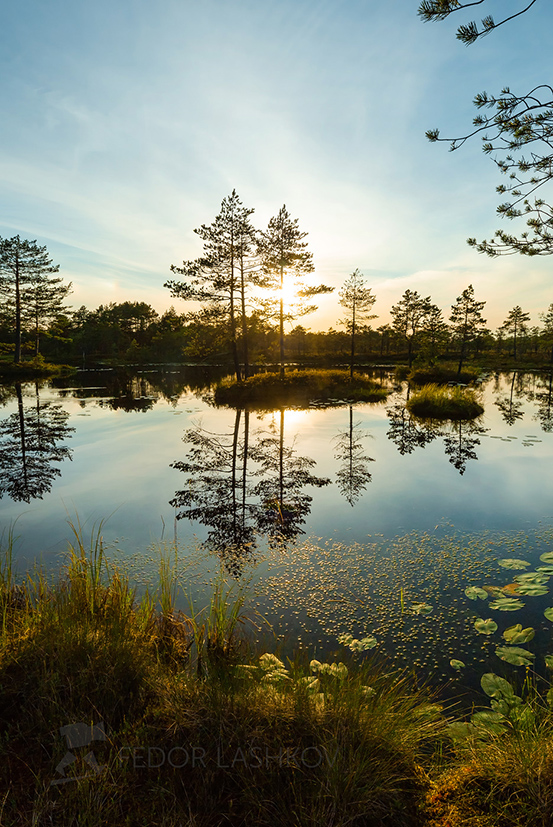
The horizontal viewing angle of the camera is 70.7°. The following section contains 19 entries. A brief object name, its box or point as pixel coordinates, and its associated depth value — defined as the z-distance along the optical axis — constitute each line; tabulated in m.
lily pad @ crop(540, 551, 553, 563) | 5.63
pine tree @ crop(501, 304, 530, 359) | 83.19
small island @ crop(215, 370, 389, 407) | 25.16
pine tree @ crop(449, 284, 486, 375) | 35.72
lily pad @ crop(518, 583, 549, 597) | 4.80
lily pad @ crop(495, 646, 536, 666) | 3.65
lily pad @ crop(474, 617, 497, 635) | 4.13
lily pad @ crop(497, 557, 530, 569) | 5.51
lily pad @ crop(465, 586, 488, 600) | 4.77
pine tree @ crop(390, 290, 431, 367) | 50.25
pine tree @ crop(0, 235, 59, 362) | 40.28
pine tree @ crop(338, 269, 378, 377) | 38.31
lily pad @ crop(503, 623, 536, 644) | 3.98
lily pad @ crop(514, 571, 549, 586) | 5.06
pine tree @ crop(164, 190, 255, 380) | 25.50
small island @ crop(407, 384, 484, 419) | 19.48
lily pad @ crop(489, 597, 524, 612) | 4.50
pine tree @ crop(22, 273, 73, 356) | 43.88
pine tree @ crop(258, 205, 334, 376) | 27.62
